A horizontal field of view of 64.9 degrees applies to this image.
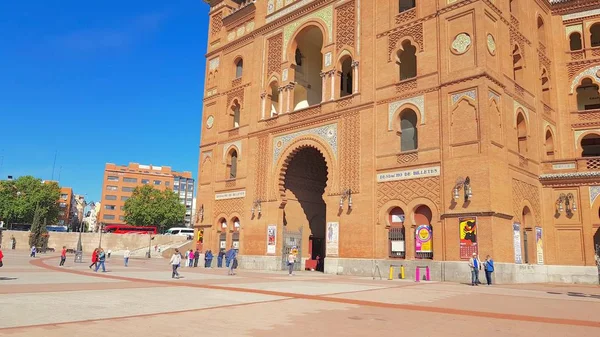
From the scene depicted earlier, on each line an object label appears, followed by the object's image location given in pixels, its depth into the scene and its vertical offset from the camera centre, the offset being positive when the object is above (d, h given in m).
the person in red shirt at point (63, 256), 26.35 -0.69
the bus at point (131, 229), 64.19 +2.21
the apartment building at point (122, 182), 103.75 +14.60
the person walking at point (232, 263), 21.94 -0.66
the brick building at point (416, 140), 20.28 +5.82
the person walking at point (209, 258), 28.63 -0.60
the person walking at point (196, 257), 29.13 -0.58
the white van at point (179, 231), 66.12 +2.25
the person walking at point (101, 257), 21.92 -0.57
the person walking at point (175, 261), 18.45 -0.56
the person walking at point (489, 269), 18.02 -0.48
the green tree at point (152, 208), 75.31 +6.04
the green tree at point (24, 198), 71.88 +6.81
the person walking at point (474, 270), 18.02 -0.53
